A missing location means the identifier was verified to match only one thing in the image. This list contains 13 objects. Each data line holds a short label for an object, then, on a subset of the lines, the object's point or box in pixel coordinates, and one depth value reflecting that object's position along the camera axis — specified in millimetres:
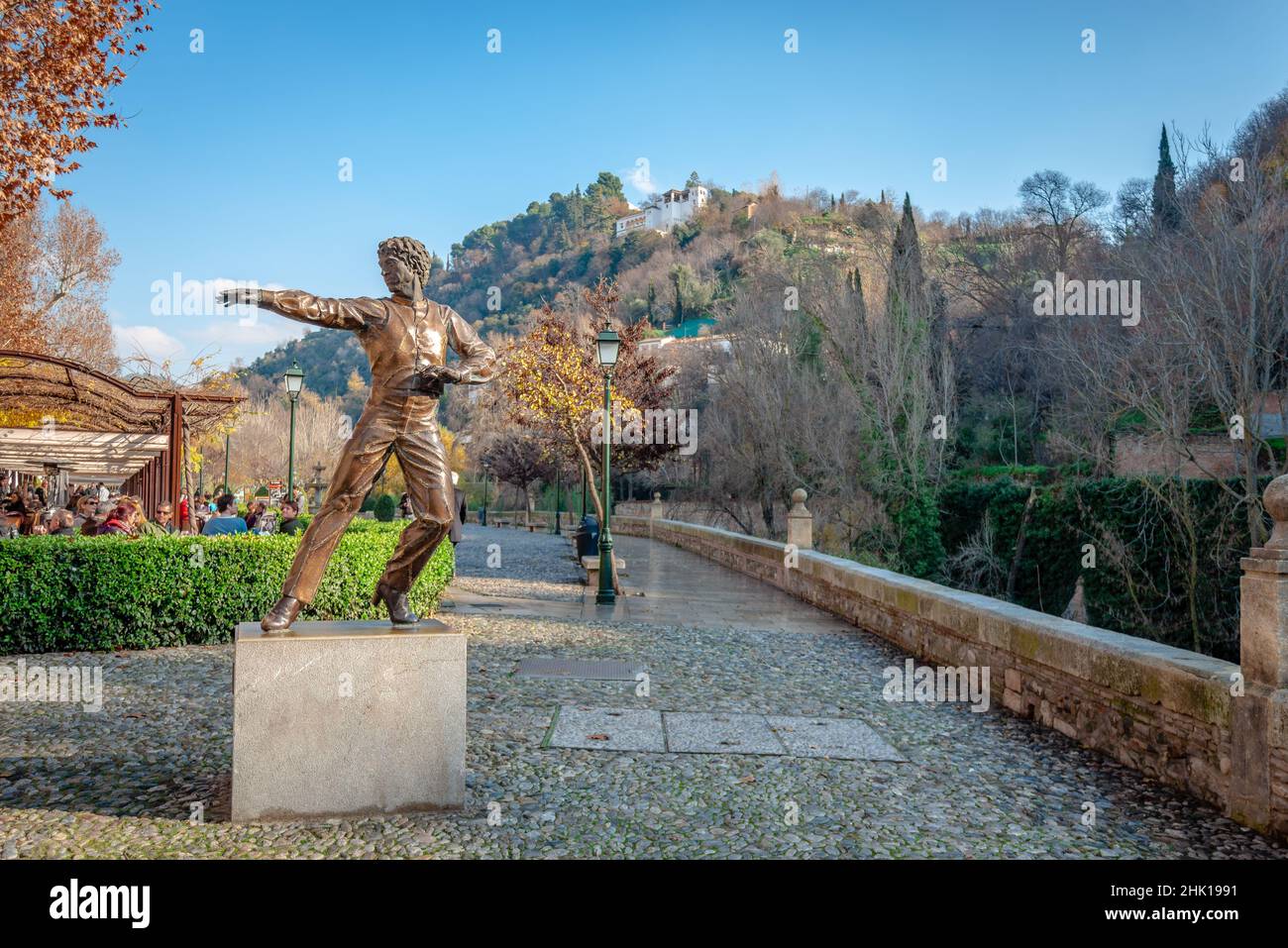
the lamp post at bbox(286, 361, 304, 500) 18141
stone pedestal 3846
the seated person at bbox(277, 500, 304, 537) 11516
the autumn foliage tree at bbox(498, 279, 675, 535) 15578
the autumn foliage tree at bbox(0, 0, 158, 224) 7398
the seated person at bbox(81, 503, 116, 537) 9938
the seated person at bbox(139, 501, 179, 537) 9712
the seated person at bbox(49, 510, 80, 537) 10562
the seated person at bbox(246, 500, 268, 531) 14601
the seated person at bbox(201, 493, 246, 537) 10956
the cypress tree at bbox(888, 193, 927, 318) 21641
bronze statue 4309
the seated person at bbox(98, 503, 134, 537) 9438
